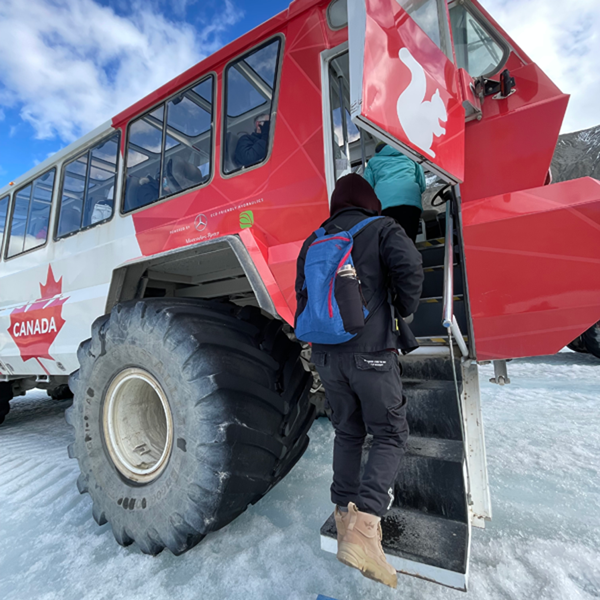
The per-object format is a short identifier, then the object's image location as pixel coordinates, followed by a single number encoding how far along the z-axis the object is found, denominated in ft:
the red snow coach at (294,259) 4.84
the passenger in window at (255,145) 7.07
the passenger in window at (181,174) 8.07
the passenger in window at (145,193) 8.74
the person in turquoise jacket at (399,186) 6.97
